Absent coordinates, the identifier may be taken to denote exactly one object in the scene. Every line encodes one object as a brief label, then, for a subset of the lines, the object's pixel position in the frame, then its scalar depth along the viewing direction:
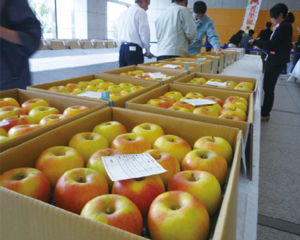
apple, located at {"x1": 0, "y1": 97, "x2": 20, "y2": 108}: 1.29
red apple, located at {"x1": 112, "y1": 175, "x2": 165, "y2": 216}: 0.66
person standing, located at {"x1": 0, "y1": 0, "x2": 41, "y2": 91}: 1.45
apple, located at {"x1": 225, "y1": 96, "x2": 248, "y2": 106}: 1.56
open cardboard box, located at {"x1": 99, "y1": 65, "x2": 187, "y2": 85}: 2.21
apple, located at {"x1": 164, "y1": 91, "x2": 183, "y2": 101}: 1.70
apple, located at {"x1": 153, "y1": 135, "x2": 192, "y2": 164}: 0.93
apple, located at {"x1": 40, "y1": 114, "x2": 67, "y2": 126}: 1.08
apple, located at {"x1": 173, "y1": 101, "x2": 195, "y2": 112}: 1.43
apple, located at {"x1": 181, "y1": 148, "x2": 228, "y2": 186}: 0.81
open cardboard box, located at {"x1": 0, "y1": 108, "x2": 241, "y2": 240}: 0.43
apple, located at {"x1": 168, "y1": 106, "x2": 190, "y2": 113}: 1.37
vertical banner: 8.76
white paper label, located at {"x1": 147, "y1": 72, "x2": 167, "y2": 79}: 2.21
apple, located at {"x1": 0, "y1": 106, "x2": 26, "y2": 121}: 1.15
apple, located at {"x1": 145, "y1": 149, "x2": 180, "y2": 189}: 0.80
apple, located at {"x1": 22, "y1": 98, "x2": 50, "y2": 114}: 1.29
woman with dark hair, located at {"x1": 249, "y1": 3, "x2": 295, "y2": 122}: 3.20
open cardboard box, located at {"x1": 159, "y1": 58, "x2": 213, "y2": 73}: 2.85
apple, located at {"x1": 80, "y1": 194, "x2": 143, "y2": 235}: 0.54
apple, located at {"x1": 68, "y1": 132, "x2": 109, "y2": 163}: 0.92
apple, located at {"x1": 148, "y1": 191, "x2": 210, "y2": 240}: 0.55
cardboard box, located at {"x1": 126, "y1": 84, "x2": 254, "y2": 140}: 1.07
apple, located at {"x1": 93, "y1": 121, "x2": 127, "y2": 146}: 1.06
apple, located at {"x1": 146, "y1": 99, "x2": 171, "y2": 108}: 1.44
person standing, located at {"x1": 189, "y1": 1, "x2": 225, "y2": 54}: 4.23
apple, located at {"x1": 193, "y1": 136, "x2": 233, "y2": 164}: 0.94
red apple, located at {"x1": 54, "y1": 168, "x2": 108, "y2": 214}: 0.64
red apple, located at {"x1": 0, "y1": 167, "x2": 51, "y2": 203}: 0.65
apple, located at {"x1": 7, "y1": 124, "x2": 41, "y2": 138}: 0.94
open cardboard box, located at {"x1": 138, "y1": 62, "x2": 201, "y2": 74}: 2.47
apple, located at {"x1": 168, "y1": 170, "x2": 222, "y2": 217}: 0.69
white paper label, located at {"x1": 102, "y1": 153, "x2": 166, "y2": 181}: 0.67
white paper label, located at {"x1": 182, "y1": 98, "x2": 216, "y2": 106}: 1.46
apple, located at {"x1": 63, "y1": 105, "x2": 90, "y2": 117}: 1.20
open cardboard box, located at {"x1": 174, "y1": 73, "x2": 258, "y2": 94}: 2.15
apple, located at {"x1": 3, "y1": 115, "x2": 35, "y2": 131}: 1.06
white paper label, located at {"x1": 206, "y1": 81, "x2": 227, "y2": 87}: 2.06
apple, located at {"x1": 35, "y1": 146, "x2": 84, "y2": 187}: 0.78
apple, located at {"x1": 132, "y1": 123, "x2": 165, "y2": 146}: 1.04
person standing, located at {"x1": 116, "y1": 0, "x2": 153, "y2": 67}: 3.44
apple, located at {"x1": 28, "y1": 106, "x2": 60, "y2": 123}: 1.19
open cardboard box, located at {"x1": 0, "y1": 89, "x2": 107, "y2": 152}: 1.08
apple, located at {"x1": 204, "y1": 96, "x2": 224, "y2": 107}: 1.61
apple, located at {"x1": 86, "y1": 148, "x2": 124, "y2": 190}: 0.77
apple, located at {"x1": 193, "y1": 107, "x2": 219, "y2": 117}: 1.30
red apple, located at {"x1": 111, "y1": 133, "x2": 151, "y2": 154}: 0.91
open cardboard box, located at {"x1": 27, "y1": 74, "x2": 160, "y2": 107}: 1.37
